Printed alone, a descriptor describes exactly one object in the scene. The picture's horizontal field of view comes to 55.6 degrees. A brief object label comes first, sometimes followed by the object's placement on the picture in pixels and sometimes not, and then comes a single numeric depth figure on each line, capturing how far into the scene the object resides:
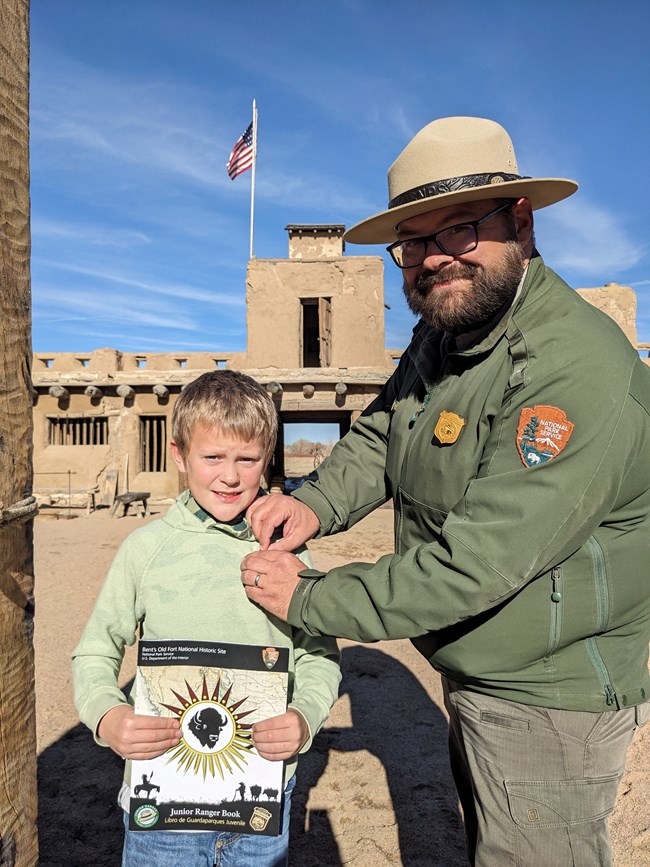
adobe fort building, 12.67
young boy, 1.64
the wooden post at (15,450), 1.30
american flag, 17.05
